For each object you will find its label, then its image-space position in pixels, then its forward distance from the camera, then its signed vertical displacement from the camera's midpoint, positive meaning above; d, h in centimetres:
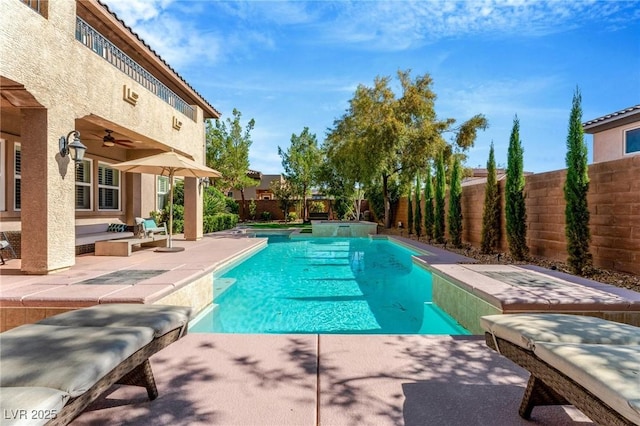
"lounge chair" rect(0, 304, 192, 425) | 161 -91
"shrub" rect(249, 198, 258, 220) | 3184 +26
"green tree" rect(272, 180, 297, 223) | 3050 +149
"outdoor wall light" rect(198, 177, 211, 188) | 1312 +130
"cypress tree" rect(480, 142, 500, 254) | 1084 -1
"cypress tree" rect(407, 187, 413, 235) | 2003 -26
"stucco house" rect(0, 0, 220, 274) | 566 +244
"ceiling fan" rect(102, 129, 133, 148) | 927 +215
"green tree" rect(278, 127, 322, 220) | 2977 +463
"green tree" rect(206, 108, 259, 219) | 2828 +547
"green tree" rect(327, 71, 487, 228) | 1822 +476
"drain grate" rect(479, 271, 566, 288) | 538 -124
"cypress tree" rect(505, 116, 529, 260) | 931 +40
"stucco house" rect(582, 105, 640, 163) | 1373 +349
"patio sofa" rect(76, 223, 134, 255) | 887 -77
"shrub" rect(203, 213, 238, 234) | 1668 -59
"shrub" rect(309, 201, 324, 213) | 3266 +44
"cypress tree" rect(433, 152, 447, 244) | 1497 +27
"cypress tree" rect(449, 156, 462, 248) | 1334 +16
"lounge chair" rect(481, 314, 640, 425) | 170 -95
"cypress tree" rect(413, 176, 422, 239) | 1847 -29
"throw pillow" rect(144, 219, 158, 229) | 1057 -41
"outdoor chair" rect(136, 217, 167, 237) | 1033 -51
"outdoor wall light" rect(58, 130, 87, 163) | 631 +129
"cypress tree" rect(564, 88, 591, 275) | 724 +35
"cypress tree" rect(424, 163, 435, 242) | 1636 +20
